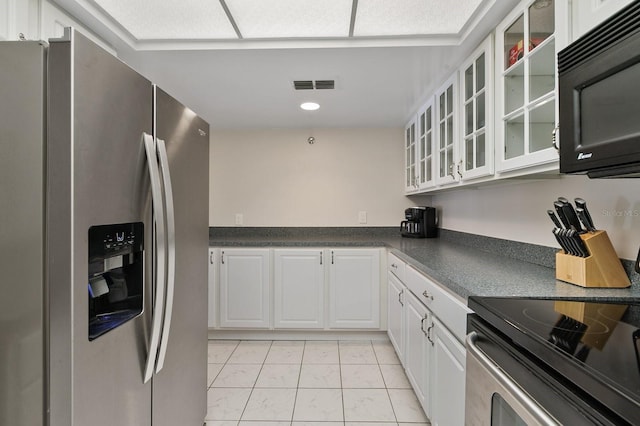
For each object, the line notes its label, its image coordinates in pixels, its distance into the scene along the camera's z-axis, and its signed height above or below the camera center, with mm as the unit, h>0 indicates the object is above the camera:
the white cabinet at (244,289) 2877 -691
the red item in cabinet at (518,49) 1264 +697
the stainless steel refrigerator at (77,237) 741 -63
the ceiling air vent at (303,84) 2137 +888
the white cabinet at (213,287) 2875 -673
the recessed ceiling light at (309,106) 2588 +892
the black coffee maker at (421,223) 2982 -89
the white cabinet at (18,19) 1073 +689
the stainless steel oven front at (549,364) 551 -308
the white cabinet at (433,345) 1266 -654
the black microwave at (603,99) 740 +304
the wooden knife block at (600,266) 1161 -190
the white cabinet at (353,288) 2863 -675
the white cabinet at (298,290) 2875 -698
